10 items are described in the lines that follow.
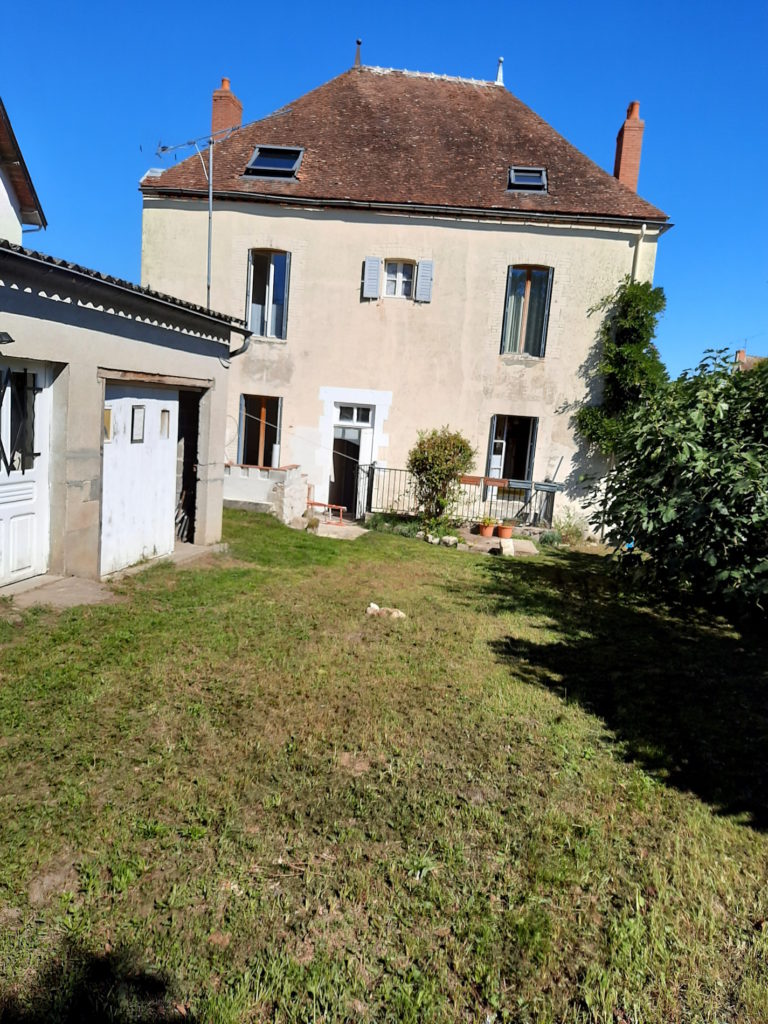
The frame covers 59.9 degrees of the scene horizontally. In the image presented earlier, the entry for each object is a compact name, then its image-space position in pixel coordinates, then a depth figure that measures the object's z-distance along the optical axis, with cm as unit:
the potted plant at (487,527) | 1403
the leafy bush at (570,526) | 1434
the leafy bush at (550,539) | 1369
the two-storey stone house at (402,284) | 1427
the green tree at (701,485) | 575
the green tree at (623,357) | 1374
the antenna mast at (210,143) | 1021
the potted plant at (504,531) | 1376
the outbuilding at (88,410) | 599
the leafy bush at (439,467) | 1336
